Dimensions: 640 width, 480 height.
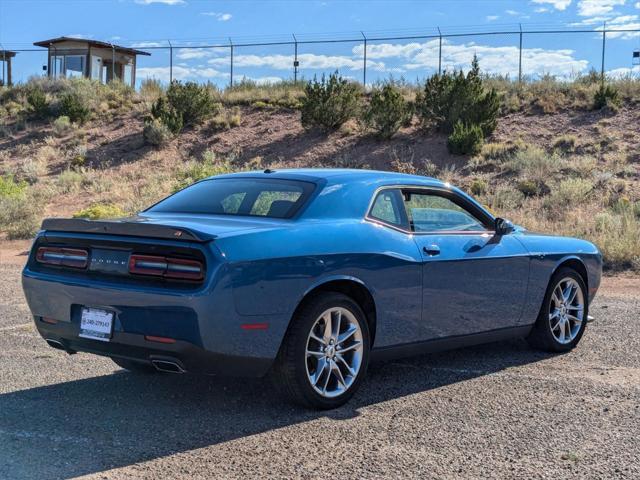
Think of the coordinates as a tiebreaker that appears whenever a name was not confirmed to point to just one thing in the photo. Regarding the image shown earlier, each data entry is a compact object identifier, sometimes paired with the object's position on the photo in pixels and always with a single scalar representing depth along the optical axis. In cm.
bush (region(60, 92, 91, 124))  3406
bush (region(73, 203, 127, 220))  1859
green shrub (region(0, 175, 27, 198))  2178
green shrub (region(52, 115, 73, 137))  3316
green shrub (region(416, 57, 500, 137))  2664
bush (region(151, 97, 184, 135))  3069
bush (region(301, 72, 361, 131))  2886
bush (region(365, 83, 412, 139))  2747
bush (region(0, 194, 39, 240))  1814
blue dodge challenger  475
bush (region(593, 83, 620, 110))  2800
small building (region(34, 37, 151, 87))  3984
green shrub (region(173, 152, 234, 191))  2406
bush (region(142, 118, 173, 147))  2998
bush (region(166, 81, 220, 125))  3189
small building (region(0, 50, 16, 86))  4056
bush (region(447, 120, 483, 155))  2508
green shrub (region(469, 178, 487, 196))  2202
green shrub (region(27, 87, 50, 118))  3481
